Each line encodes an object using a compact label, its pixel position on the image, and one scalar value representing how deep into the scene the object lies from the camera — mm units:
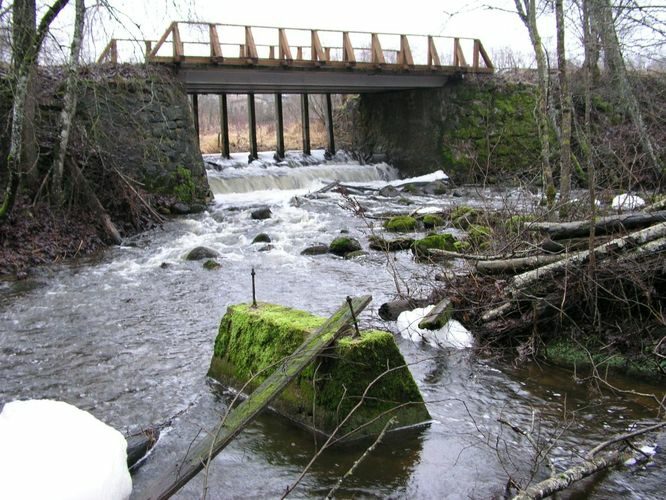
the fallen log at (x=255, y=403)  3648
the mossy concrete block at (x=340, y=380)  4734
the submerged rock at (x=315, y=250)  13125
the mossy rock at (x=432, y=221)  15133
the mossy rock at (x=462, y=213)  13500
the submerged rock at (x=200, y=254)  12898
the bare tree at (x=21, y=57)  11422
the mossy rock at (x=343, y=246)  12945
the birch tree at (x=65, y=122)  13961
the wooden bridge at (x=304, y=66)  20109
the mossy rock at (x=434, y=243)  11679
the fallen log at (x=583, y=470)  3500
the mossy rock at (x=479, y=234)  8266
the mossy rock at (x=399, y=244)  12688
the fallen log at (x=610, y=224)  6539
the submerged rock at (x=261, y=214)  16984
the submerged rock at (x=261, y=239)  14359
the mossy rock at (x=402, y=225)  14953
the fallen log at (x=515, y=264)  6754
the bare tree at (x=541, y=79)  12117
